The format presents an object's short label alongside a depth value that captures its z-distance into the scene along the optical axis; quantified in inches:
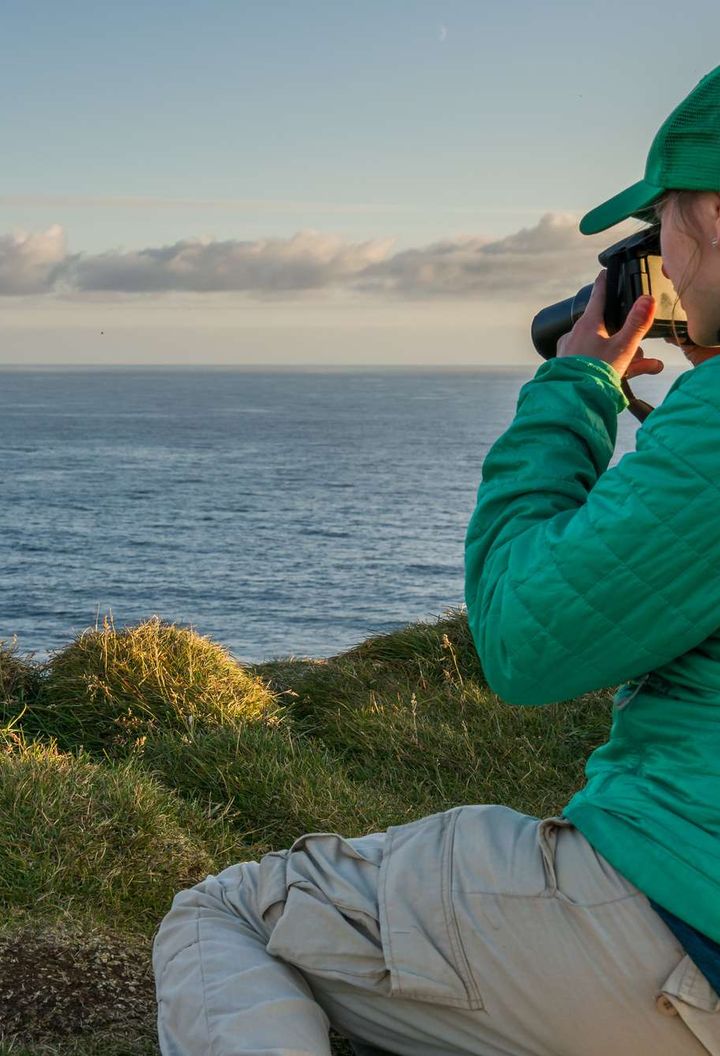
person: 74.9
